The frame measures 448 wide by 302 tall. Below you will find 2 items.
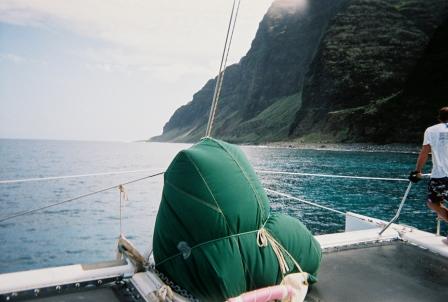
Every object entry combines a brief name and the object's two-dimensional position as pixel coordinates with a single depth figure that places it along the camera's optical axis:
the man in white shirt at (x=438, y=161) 5.66
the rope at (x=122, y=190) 4.60
